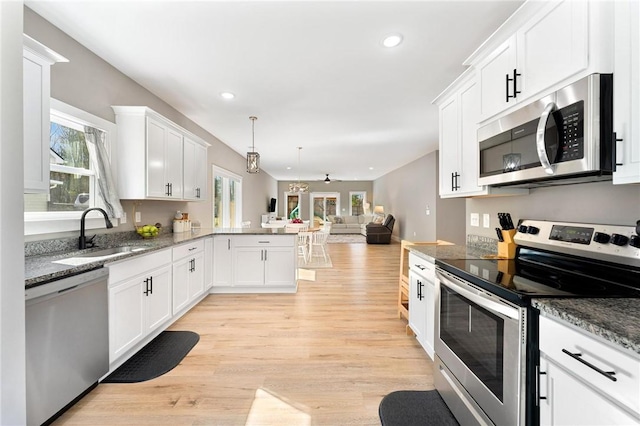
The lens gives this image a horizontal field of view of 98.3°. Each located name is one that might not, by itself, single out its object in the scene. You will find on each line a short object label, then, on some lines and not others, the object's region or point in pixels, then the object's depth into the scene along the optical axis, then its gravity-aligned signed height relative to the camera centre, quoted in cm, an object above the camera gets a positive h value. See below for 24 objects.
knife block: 195 -25
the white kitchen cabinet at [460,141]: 214 +61
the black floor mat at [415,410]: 164 -124
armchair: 942 -76
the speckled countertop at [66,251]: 153 -33
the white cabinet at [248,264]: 400 -77
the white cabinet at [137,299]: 205 -75
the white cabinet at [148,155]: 289 +62
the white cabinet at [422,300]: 210 -74
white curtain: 257 +40
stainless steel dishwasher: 145 -78
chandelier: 892 +76
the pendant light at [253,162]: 417 +74
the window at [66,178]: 211 +29
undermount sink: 187 -34
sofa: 1302 -60
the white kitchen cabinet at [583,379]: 76 -53
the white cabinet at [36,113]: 156 +57
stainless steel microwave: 120 +37
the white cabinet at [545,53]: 121 +84
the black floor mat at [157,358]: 206 -123
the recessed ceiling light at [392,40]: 227 +143
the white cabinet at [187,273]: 299 -74
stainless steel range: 113 -43
